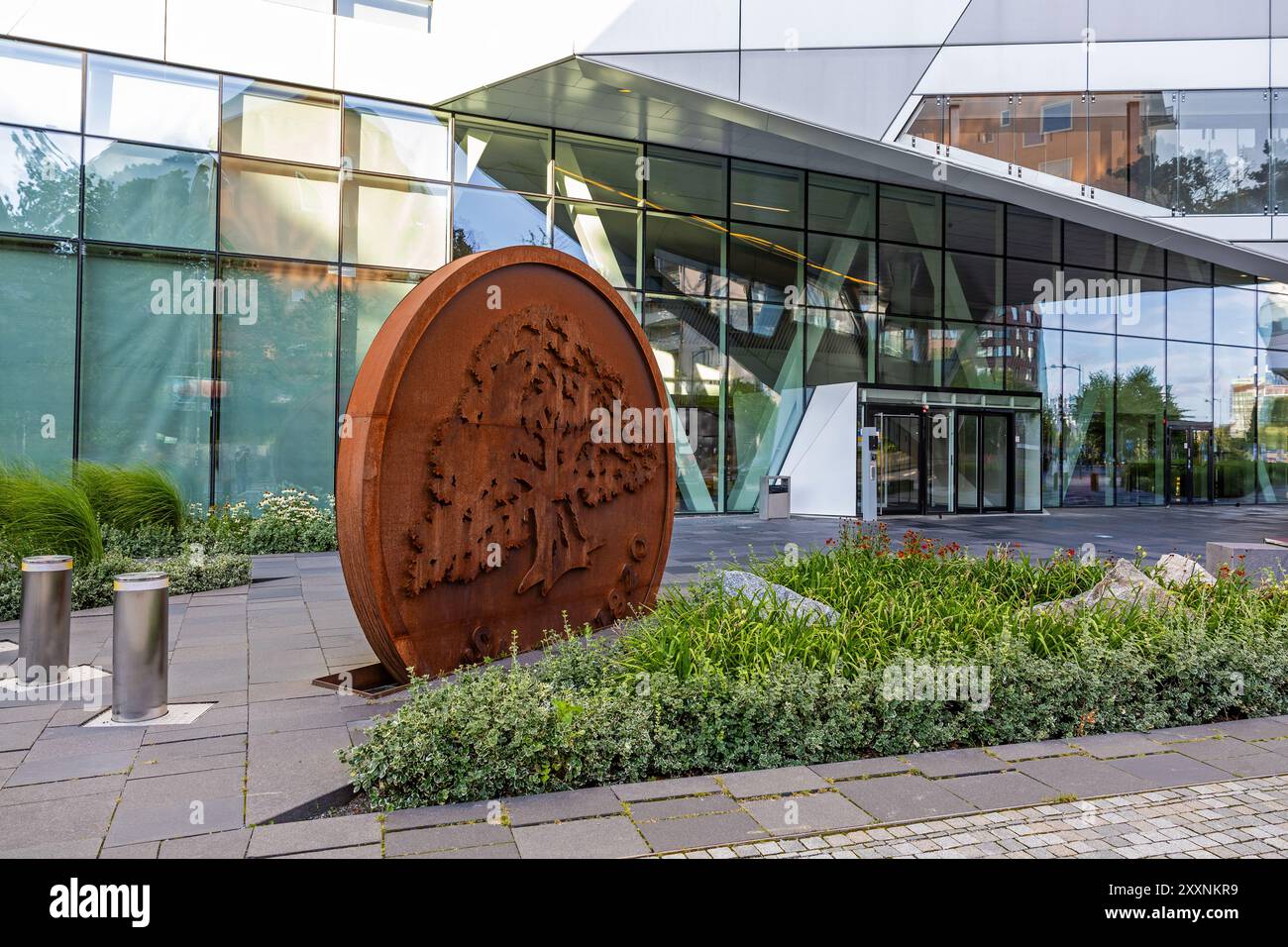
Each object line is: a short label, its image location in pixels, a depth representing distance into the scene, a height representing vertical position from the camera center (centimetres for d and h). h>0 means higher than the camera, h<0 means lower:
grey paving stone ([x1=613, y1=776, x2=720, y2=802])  419 -152
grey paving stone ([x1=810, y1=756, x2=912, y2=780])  455 -152
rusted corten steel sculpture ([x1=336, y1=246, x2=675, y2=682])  582 +4
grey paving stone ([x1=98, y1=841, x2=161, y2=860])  351 -154
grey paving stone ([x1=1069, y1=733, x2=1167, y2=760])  500 -152
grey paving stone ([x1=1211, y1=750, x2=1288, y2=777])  475 -153
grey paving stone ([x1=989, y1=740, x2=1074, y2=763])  488 -152
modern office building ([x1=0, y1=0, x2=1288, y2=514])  1507 +590
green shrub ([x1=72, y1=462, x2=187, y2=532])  1128 -40
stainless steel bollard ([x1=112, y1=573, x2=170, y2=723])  532 -110
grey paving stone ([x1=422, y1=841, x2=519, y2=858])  356 -153
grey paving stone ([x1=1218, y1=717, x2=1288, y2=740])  542 -153
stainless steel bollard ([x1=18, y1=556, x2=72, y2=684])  635 -114
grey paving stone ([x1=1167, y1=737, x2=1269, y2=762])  502 -153
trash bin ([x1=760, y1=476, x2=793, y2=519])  2056 -53
